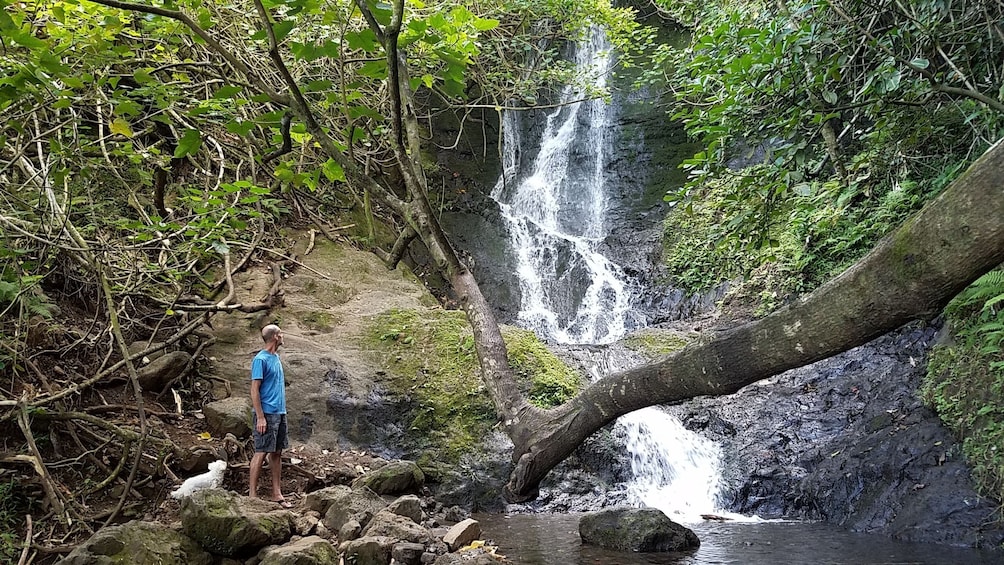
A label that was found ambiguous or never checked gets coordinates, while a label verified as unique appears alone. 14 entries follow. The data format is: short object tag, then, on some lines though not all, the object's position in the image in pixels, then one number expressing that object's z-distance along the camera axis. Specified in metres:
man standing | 5.25
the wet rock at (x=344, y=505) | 4.73
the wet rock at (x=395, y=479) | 5.76
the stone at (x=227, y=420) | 5.96
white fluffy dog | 4.72
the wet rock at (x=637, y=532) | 5.10
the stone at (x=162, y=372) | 6.05
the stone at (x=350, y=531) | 4.45
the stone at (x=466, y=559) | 3.92
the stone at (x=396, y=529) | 4.36
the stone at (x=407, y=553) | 4.05
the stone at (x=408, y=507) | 5.00
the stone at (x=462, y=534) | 4.45
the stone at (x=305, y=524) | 4.50
